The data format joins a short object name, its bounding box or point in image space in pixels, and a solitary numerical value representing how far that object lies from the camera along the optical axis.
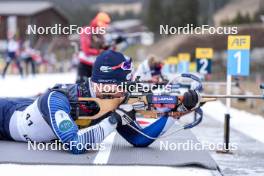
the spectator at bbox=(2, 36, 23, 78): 27.09
